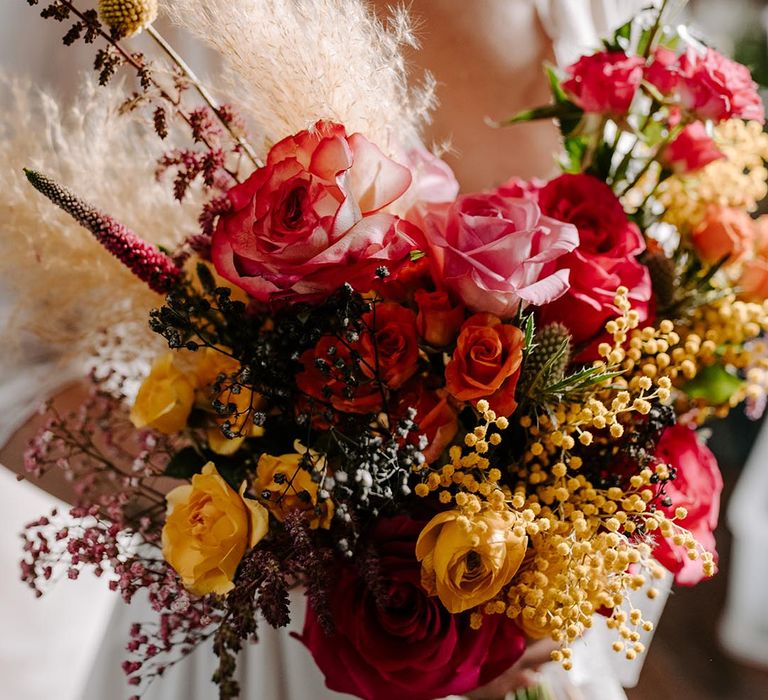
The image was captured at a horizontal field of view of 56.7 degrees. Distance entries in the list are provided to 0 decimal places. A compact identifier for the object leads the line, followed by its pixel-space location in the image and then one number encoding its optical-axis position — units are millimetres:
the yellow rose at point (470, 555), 522
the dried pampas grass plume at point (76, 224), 689
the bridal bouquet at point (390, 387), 524
